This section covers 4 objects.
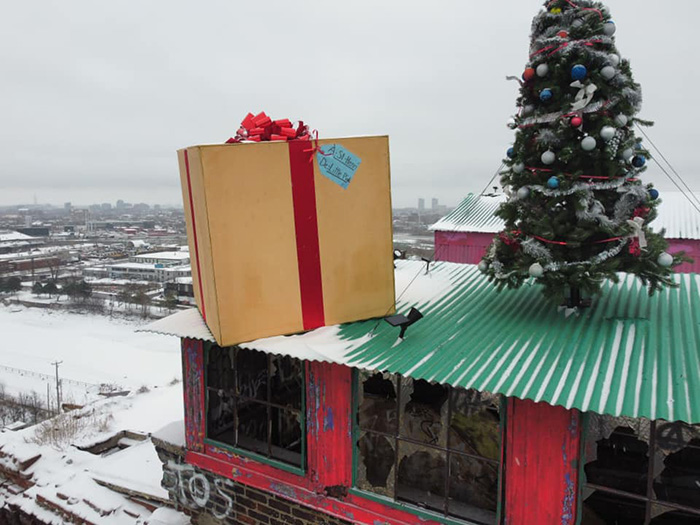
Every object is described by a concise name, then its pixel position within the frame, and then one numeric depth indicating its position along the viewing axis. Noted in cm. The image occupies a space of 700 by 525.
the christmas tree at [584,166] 499
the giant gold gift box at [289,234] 554
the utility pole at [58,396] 3157
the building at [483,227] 1441
